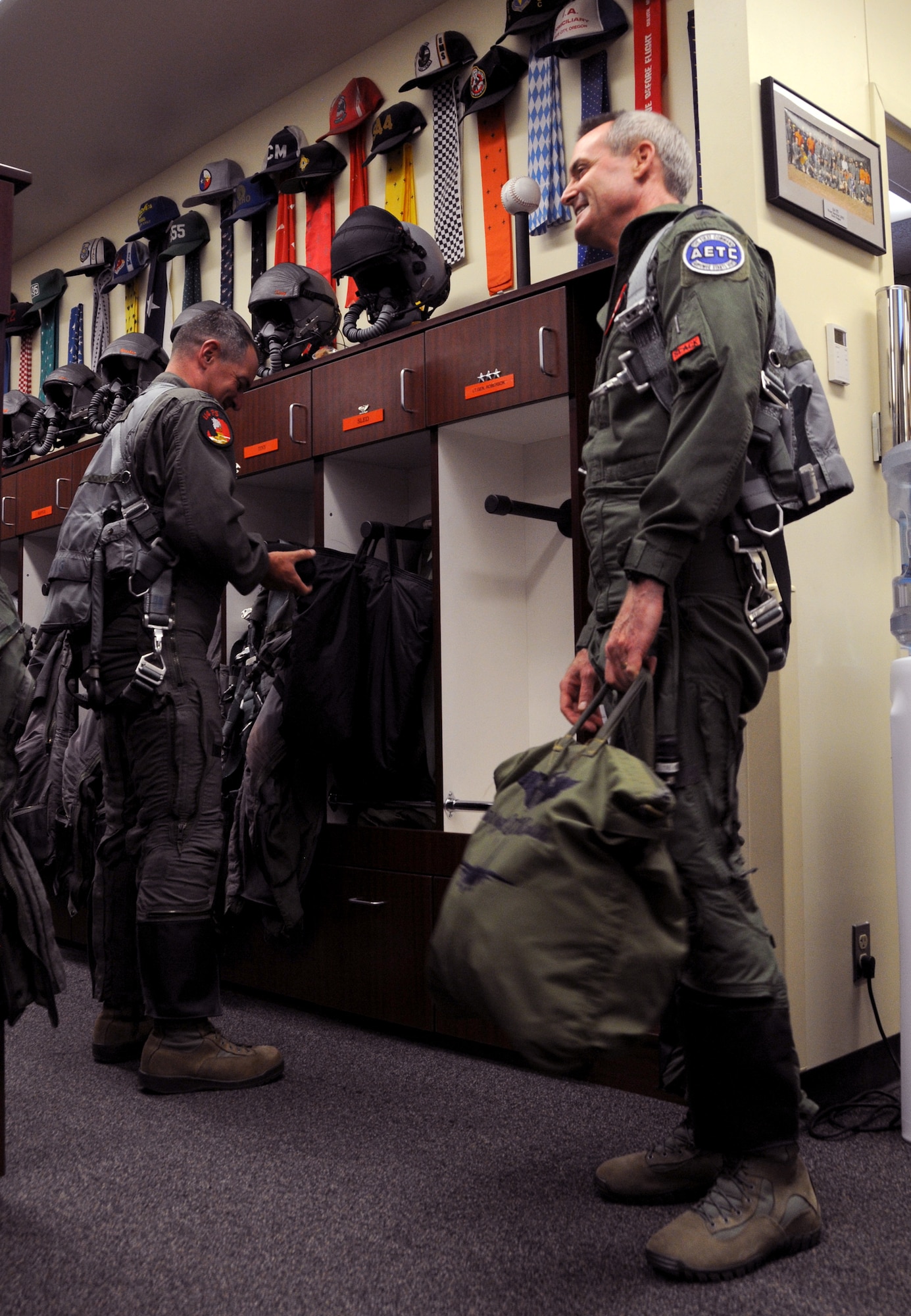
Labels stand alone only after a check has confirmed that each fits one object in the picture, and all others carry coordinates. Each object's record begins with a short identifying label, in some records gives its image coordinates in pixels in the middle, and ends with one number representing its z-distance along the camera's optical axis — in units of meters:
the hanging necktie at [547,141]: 3.34
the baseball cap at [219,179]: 4.47
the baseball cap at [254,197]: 4.35
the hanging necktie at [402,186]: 3.82
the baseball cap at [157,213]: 4.85
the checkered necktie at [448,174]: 3.63
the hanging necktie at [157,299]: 4.95
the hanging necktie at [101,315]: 5.30
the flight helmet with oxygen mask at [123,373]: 4.16
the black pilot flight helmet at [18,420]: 4.82
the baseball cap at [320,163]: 4.04
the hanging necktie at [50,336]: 5.74
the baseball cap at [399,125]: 3.74
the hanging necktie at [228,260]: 4.59
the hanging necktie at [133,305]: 5.17
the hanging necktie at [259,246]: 4.44
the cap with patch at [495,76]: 3.43
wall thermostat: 2.36
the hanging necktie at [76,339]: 5.51
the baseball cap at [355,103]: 3.96
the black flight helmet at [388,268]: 3.06
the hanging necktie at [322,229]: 4.15
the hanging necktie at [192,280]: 4.79
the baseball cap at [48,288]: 5.61
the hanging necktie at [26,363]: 5.99
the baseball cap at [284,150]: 4.19
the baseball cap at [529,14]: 3.31
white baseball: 2.74
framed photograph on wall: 2.26
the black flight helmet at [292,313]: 3.37
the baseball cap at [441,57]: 3.60
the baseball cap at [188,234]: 4.70
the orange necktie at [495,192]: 3.48
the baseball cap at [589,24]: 3.15
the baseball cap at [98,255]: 5.26
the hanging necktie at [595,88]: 3.20
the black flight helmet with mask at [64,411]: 4.57
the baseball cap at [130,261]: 4.99
